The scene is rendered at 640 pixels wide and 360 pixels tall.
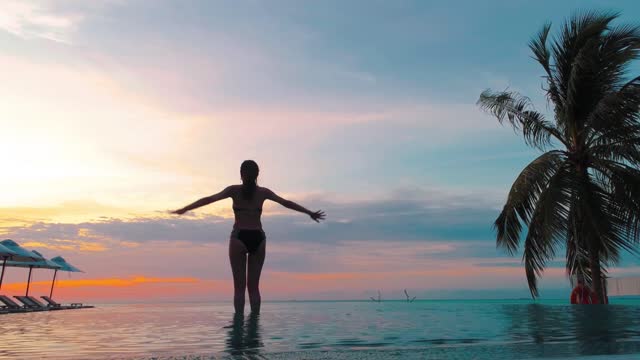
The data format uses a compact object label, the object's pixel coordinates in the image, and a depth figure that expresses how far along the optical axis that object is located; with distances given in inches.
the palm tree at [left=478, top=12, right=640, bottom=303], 794.8
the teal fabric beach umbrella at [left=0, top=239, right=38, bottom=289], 1052.5
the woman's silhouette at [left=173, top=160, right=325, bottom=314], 354.9
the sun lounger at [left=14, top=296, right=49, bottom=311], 1327.5
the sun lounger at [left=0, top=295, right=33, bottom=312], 1200.8
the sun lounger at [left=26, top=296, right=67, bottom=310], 1387.8
